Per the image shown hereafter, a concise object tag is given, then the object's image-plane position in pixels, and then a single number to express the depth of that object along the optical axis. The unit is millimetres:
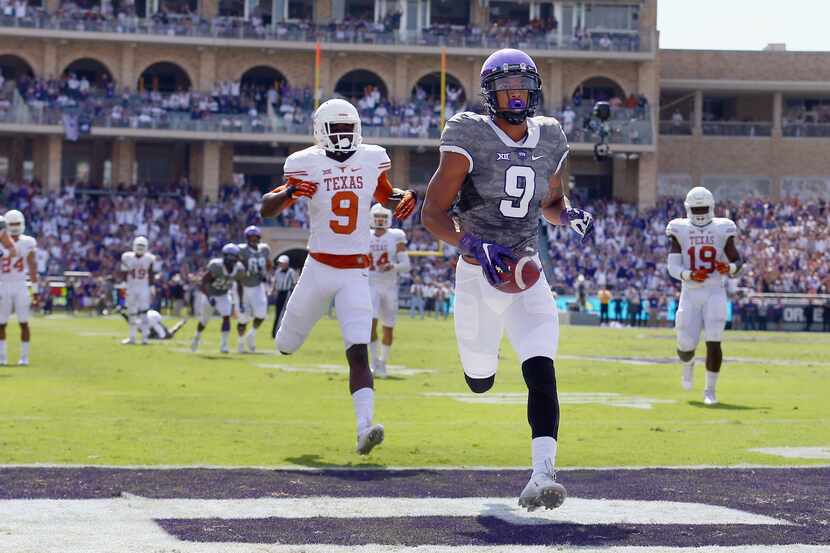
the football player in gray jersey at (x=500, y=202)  7496
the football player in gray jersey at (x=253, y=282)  24266
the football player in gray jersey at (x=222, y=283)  24750
